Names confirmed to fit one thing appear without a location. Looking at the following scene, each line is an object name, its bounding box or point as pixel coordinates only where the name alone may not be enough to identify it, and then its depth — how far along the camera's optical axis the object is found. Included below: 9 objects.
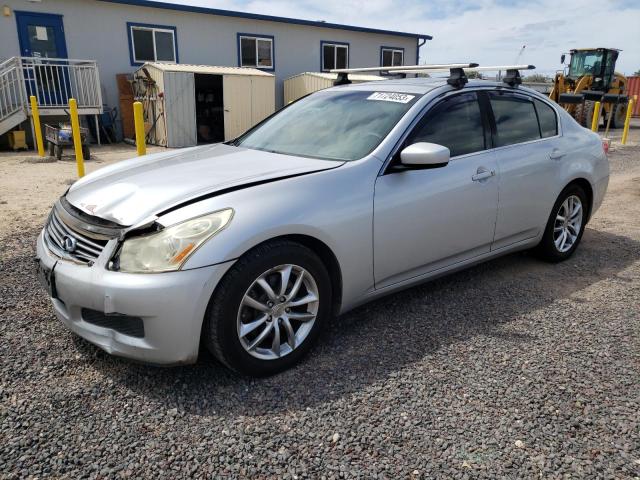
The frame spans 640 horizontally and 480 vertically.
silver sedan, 2.42
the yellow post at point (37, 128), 10.68
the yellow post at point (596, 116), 14.28
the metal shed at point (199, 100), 13.73
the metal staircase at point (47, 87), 12.40
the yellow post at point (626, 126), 16.17
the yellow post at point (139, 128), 6.62
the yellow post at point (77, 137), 7.39
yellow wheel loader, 19.00
